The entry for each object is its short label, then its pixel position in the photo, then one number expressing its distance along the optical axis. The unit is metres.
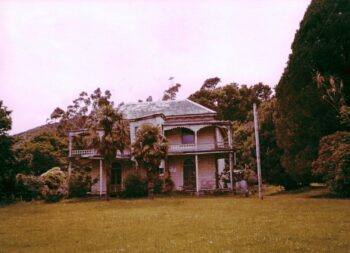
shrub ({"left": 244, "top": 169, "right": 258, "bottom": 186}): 36.38
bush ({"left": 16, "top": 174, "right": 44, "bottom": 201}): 31.73
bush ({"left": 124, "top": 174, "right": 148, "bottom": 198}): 32.53
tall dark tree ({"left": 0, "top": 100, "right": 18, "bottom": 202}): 29.99
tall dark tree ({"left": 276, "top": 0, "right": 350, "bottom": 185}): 27.00
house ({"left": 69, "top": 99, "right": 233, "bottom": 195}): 36.19
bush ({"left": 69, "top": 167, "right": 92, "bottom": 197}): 33.34
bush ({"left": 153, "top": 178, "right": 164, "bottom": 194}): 33.53
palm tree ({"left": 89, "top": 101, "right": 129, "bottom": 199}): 29.48
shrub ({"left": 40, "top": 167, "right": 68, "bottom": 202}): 31.31
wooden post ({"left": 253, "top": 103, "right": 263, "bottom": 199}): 25.09
